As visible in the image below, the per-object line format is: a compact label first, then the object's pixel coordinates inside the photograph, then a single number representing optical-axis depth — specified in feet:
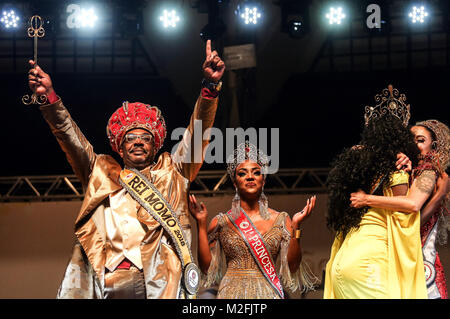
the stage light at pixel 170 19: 22.81
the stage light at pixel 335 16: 22.70
